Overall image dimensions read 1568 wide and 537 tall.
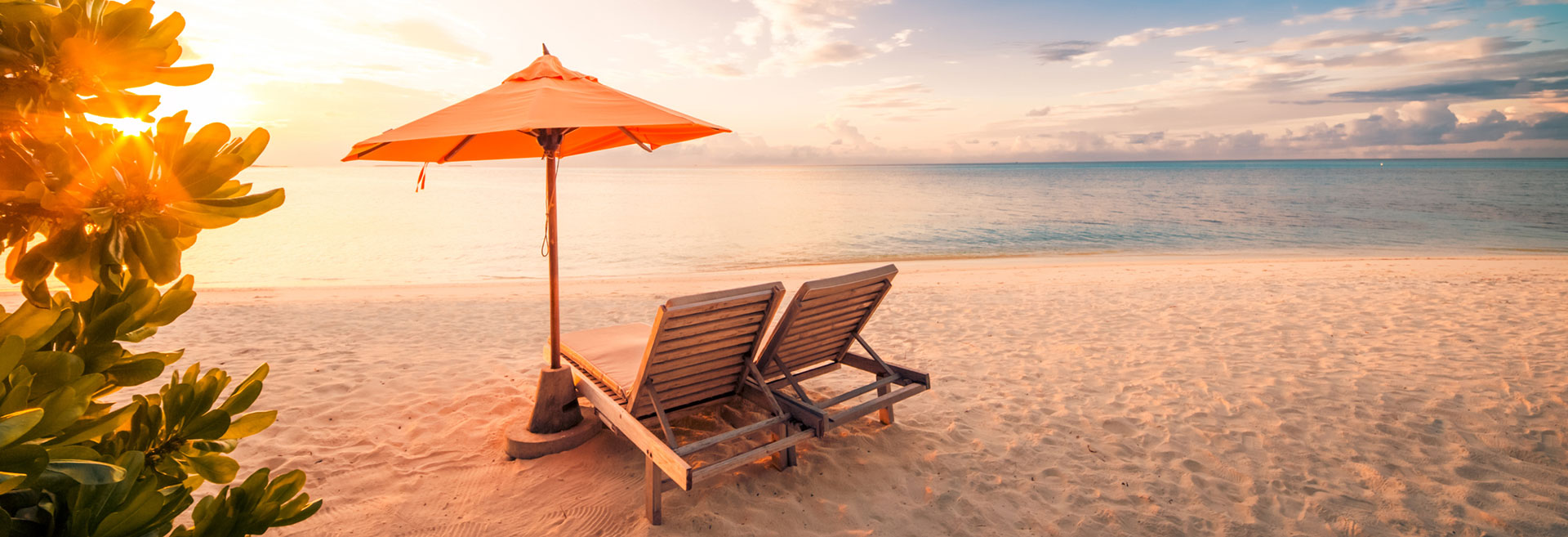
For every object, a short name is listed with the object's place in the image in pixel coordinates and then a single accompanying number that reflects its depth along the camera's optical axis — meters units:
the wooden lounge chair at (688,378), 3.16
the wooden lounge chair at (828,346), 3.68
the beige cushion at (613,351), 3.92
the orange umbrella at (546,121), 2.99
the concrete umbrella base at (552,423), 3.86
